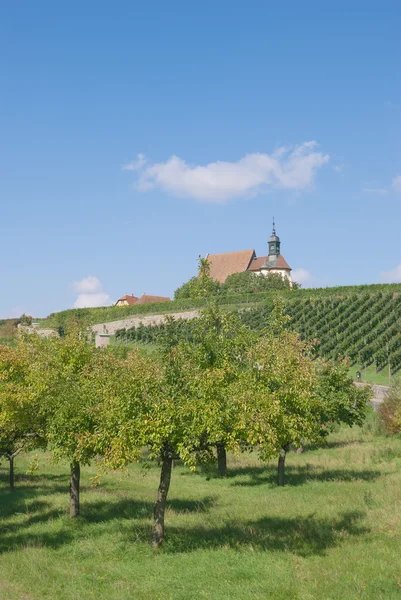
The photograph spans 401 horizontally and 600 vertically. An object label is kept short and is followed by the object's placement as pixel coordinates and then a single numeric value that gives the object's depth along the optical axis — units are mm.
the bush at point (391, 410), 38312
